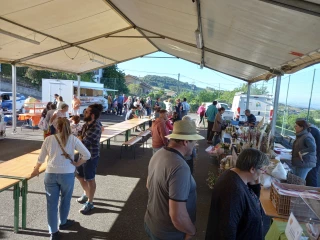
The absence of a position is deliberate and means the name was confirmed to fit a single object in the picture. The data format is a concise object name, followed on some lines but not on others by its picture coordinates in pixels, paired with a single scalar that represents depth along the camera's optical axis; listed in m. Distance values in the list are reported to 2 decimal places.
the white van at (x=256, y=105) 14.30
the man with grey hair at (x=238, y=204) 1.68
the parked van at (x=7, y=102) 15.53
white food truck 17.06
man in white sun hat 1.73
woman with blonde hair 3.00
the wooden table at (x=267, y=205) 2.50
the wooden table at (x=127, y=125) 8.88
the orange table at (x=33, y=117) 11.86
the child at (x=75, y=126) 5.75
